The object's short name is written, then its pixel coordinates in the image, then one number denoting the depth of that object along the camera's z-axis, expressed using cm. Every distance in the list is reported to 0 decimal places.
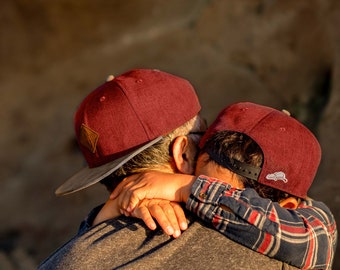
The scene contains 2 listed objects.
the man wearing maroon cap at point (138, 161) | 214
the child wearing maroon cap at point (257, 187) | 215
